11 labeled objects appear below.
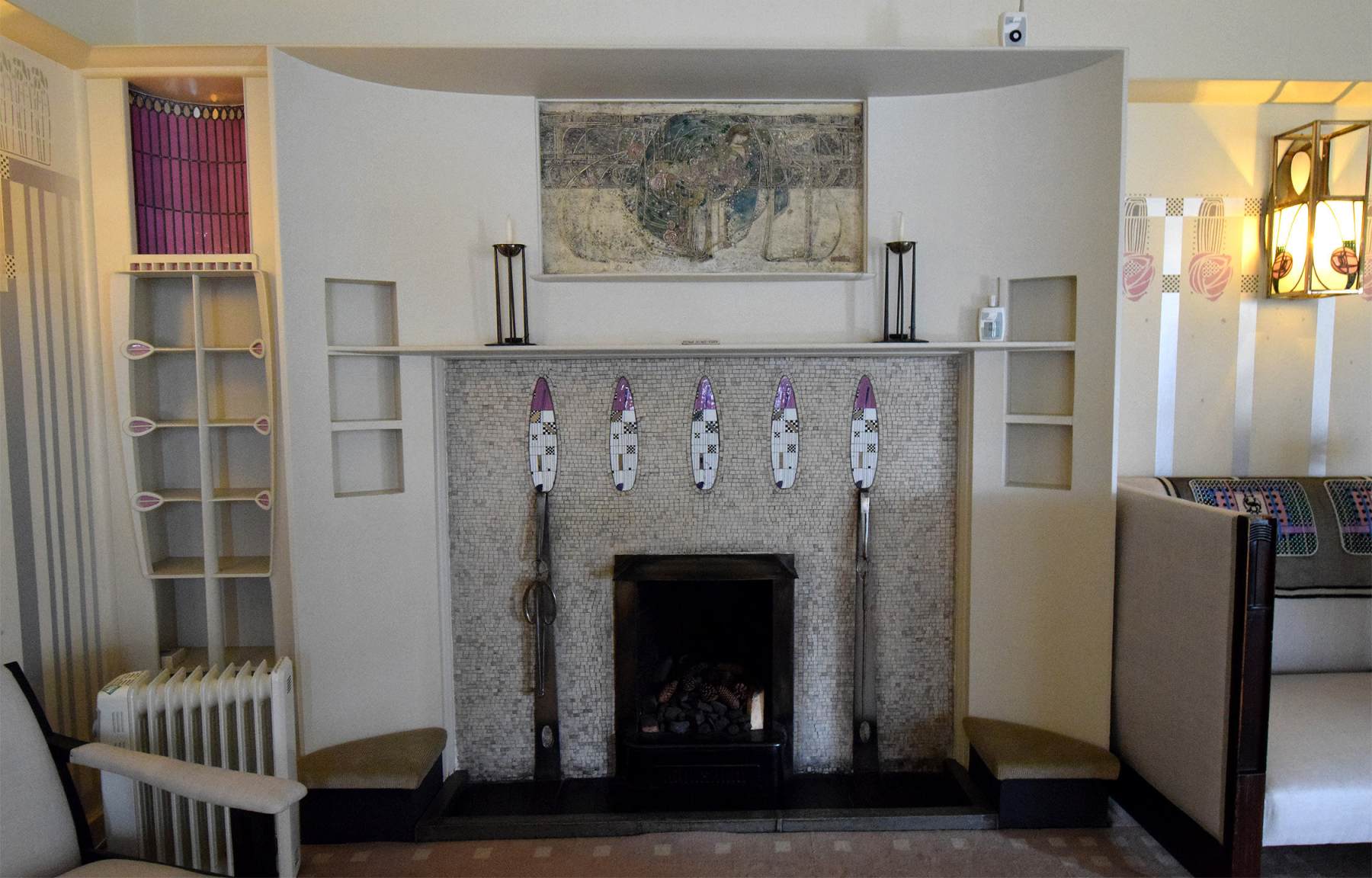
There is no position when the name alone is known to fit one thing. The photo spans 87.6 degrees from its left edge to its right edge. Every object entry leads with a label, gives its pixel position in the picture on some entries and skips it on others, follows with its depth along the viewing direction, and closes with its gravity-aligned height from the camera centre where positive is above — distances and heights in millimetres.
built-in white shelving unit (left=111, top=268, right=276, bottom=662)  2357 -173
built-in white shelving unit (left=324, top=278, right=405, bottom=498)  2488 +22
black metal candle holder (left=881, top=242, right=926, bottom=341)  2377 +294
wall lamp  2541 +648
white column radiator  1972 -967
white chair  1590 -891
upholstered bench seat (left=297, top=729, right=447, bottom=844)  2266 -1284
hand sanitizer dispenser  2395 +229
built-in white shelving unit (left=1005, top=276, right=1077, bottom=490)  2488 +23
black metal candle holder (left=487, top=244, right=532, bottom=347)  2307 +346
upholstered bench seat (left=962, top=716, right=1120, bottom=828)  2311 -1280
